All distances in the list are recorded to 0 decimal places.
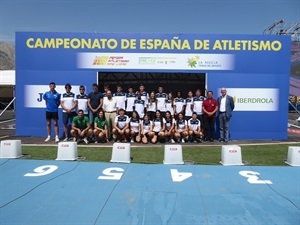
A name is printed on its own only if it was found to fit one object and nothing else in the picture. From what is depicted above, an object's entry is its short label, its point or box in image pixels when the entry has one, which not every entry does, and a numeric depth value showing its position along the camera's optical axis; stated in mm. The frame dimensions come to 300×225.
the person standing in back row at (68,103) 9781
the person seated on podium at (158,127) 9641
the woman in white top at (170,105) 10125
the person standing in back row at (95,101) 9796
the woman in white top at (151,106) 10016
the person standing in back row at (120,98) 9992
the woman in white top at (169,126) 9727
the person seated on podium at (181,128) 9797
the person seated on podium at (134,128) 9656
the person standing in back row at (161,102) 10039
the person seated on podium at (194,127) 9836
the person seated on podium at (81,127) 9469
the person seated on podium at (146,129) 9666
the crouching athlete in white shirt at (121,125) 9633
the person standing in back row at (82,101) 9888
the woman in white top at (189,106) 10197
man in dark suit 10008
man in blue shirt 9656
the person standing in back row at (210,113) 9922
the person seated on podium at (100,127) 9609
